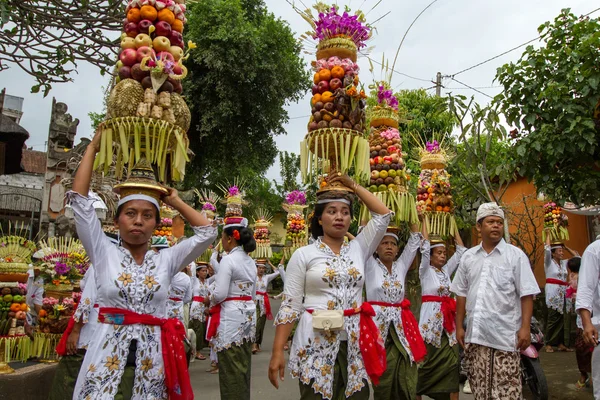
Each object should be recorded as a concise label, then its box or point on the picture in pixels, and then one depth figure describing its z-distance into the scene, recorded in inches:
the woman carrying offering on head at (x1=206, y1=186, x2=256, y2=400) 213.9
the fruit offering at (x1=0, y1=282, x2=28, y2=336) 218.2
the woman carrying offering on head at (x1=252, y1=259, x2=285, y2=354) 420.7
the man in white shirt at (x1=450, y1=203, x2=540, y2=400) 162.4
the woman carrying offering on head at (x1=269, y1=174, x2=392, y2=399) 133.1
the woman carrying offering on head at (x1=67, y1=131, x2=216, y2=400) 109.6
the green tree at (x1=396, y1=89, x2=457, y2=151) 631.2
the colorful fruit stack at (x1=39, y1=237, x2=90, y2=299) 250.1
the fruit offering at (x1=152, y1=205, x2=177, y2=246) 345.1
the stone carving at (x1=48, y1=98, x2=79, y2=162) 591.5
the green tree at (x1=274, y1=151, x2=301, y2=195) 1142.3
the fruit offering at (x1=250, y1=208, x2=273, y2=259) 487.1
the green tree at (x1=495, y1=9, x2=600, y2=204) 194.9
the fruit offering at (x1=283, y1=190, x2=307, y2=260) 471.8
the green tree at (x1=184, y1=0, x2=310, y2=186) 673.6
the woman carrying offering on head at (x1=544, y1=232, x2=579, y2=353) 402.6
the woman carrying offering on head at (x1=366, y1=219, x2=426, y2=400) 181.5
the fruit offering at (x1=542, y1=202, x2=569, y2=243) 389.1
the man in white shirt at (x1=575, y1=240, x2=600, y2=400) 158.2
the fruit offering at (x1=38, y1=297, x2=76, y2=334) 238.5
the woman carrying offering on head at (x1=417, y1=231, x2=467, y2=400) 225.9
